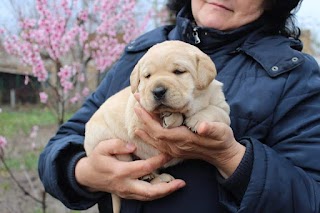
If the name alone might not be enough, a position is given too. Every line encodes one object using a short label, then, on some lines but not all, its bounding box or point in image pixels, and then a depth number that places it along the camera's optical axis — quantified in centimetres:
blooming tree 291
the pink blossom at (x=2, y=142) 269
